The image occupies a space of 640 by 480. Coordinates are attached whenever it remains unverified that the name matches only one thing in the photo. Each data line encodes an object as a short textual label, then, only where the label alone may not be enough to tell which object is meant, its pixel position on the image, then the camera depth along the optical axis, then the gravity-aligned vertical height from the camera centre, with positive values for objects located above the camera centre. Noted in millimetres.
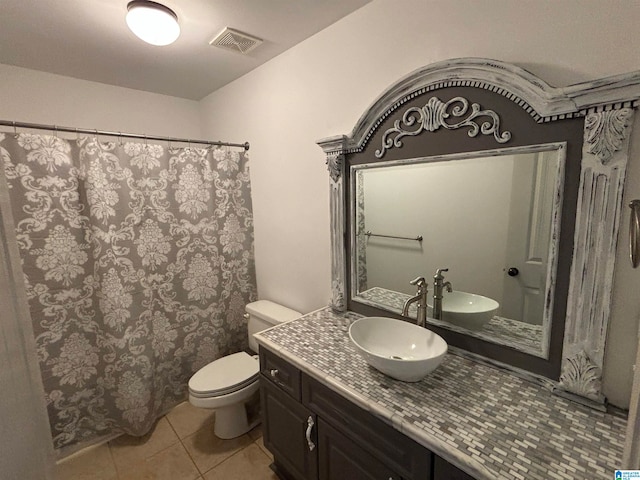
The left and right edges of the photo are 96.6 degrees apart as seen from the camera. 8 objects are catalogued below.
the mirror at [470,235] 1036 -159
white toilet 1702 -1084
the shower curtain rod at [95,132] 1439 +444
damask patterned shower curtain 1595 -377
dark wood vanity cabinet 894 -889
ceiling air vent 1570 +941
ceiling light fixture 1280 +846
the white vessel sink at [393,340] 1071 -610
